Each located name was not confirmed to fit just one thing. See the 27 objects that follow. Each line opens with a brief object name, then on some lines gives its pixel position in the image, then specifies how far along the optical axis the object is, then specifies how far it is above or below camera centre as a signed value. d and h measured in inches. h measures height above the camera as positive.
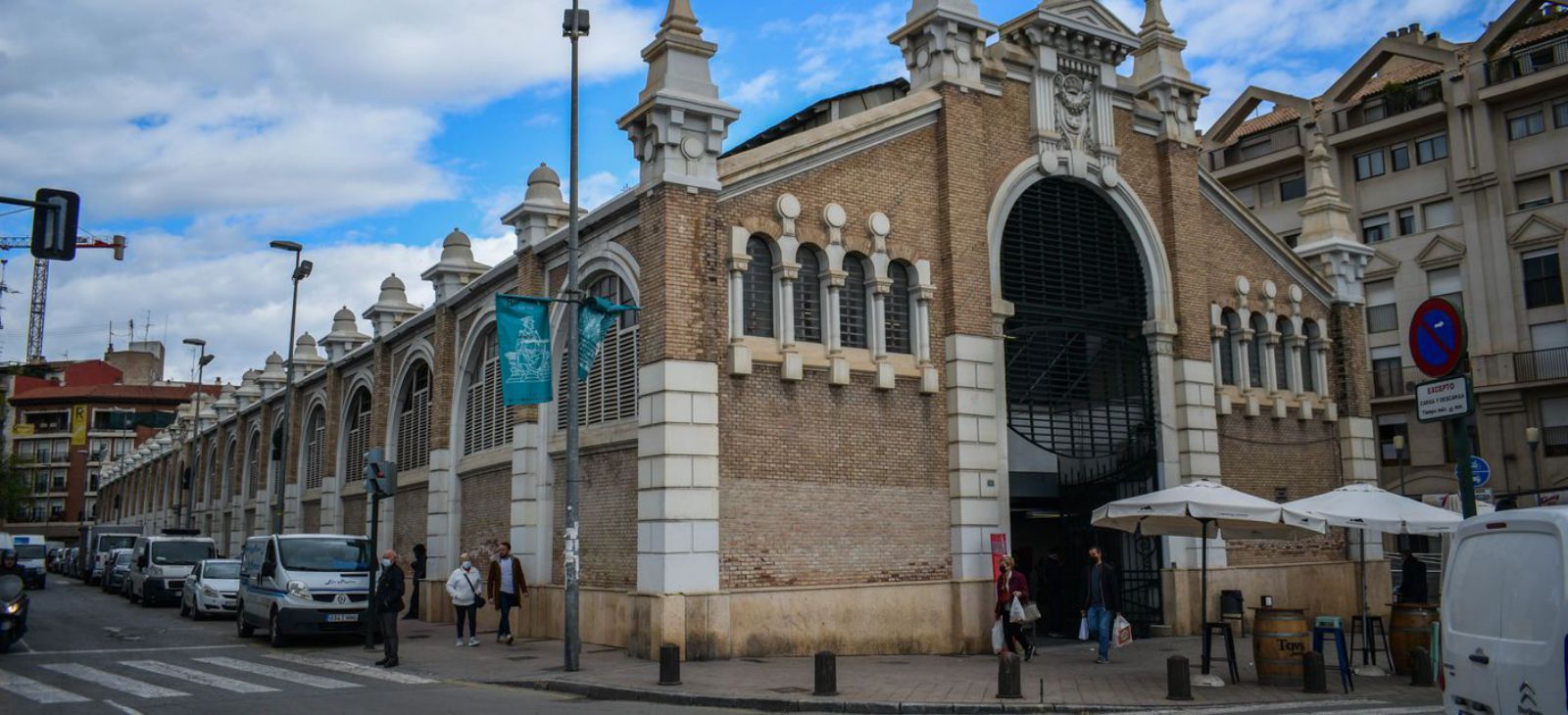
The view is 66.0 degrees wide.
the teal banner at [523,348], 650.8 +106.5
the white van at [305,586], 776.9 -24.9
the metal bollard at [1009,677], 519.2 -57.8
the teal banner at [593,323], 661.9 +120.9
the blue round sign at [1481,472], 874.4 +48.2
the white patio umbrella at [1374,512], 620.1 +13.4
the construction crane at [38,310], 4913.9 +979.0
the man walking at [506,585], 784.9 -25.5
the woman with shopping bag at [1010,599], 661.9 -31.6
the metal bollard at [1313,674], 549.3 -60.9
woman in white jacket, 768.9 -27.1
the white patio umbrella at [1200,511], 601.9 +14.4
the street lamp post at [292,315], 1181.7 +232.4
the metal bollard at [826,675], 522.9 -56.6
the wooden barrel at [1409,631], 607.2 -46.1
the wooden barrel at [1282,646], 571.2 -50.2
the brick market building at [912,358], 695.1 +124.8
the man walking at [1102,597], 679.1 -31.8
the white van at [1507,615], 268.4 -18.5
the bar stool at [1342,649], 552.8 -49.9
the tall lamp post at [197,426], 1649.2 +208.3
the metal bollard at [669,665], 553.6 -54.9
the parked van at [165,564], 1221.1 -16.0
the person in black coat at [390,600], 665.6 -29.7
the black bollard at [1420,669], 580.1 -62.7
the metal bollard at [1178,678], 520.4 -59.2
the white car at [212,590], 1040.2 -35.3
